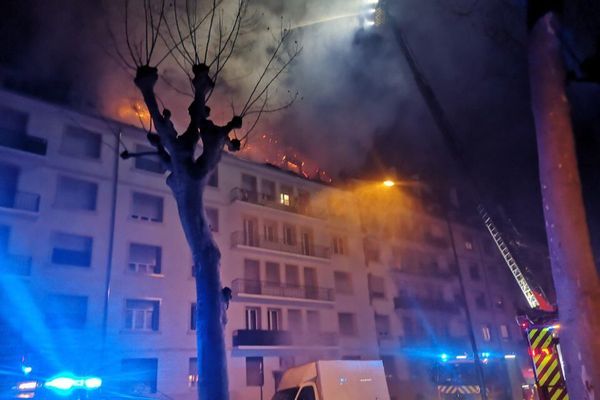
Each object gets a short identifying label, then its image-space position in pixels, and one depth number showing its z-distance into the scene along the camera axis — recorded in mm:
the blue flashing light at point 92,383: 11477
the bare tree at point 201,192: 6988
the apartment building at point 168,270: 20500
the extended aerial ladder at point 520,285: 8984
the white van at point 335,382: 12305
